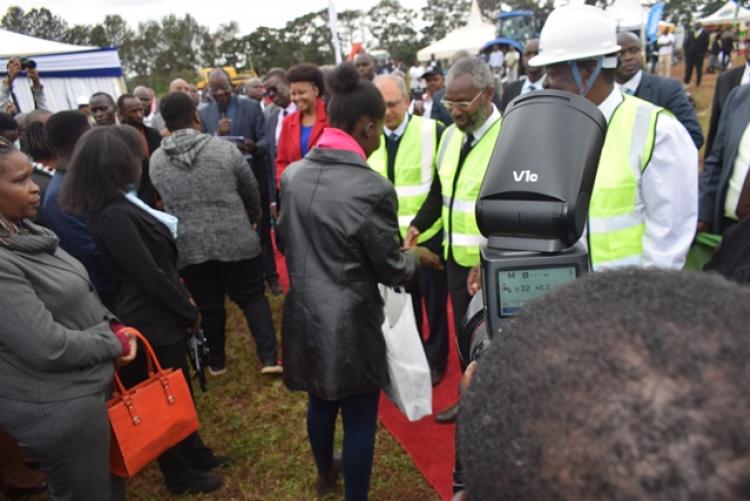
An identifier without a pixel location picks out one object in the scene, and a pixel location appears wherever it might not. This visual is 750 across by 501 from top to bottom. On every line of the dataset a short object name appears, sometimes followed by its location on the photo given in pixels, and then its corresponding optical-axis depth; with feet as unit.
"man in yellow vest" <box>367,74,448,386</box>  10.61
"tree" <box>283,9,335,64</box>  158.51
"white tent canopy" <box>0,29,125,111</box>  25.63
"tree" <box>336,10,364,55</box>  233.96
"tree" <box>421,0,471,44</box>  223.38
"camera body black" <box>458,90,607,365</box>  2.98
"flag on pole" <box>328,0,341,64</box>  32.22
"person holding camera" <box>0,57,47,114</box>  17.40
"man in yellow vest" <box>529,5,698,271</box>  5.64
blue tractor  84.64
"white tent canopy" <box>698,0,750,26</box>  53.78
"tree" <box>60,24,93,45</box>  163.79
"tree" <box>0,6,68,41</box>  150.41
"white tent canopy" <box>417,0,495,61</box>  73.87
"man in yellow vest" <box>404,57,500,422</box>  8.60
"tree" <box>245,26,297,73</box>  159.22
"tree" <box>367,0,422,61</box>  212.64
